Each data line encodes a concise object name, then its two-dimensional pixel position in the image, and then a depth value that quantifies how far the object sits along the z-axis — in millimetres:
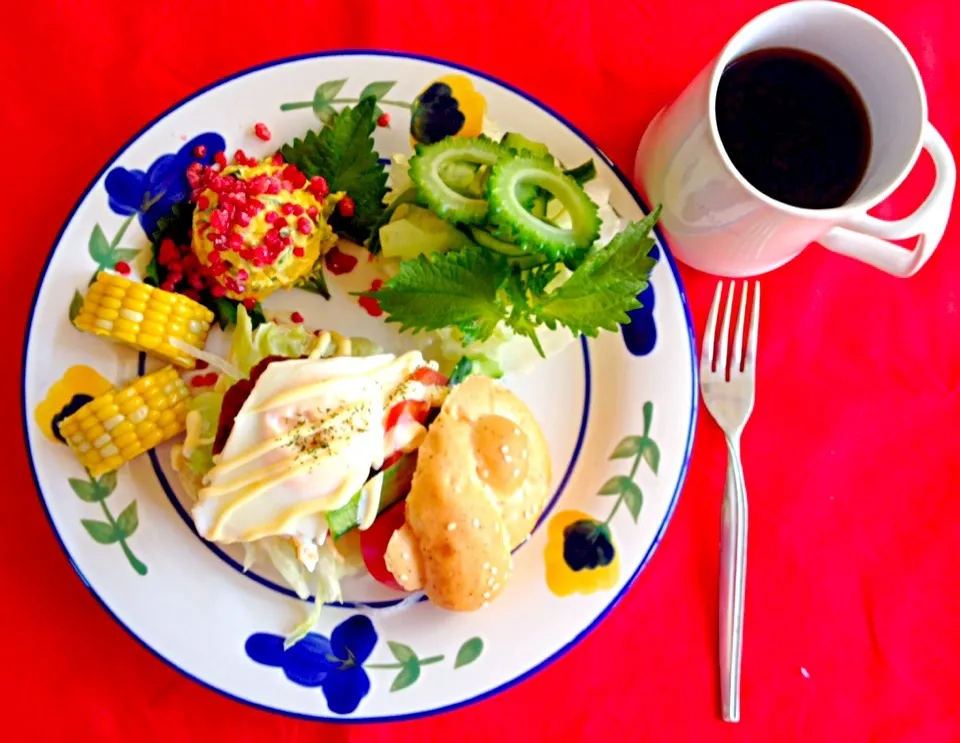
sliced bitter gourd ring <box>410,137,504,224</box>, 342
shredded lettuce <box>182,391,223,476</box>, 342
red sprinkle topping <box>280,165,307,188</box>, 354
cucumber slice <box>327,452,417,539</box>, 330
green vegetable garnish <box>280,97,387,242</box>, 361
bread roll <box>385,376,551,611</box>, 327
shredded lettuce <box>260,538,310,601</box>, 347
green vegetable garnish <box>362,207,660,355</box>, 334
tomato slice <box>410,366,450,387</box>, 345
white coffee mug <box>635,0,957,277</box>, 313
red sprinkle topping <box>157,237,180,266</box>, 356
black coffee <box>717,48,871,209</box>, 333
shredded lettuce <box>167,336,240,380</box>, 351
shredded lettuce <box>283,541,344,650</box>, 346
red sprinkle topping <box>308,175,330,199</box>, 358
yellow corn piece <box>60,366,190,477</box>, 339
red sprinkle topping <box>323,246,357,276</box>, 375
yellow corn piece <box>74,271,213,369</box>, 339
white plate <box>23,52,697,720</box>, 344
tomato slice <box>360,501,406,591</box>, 340
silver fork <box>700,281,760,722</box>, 375
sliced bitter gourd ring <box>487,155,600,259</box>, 329
